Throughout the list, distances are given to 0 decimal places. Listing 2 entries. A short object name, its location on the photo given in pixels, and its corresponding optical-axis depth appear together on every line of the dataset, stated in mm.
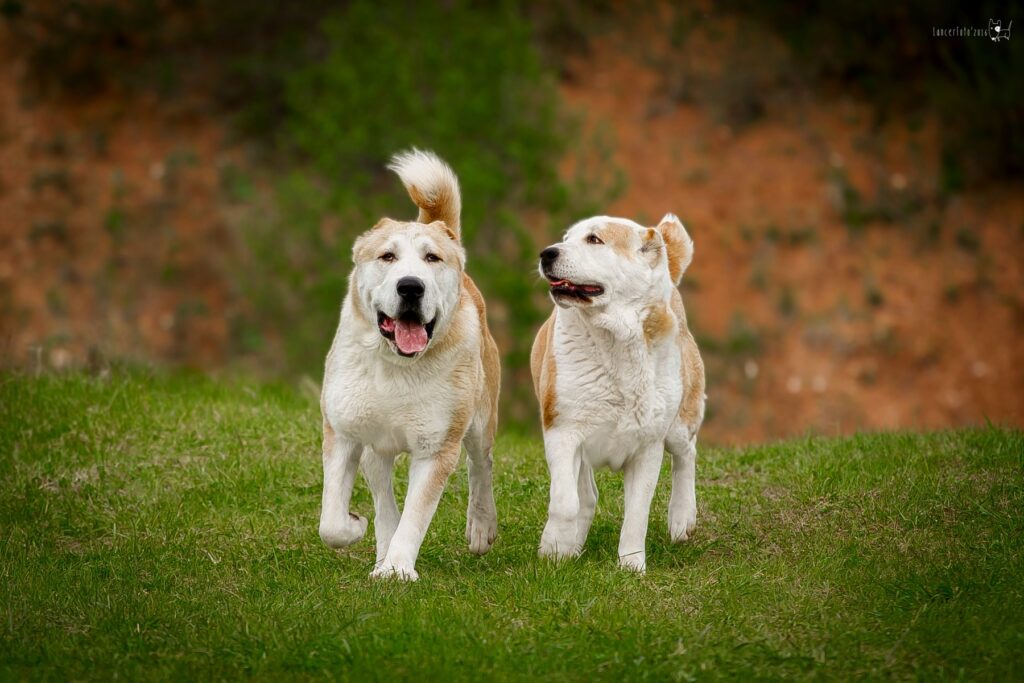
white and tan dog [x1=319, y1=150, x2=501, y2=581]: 11953
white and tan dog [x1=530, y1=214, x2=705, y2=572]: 12461
